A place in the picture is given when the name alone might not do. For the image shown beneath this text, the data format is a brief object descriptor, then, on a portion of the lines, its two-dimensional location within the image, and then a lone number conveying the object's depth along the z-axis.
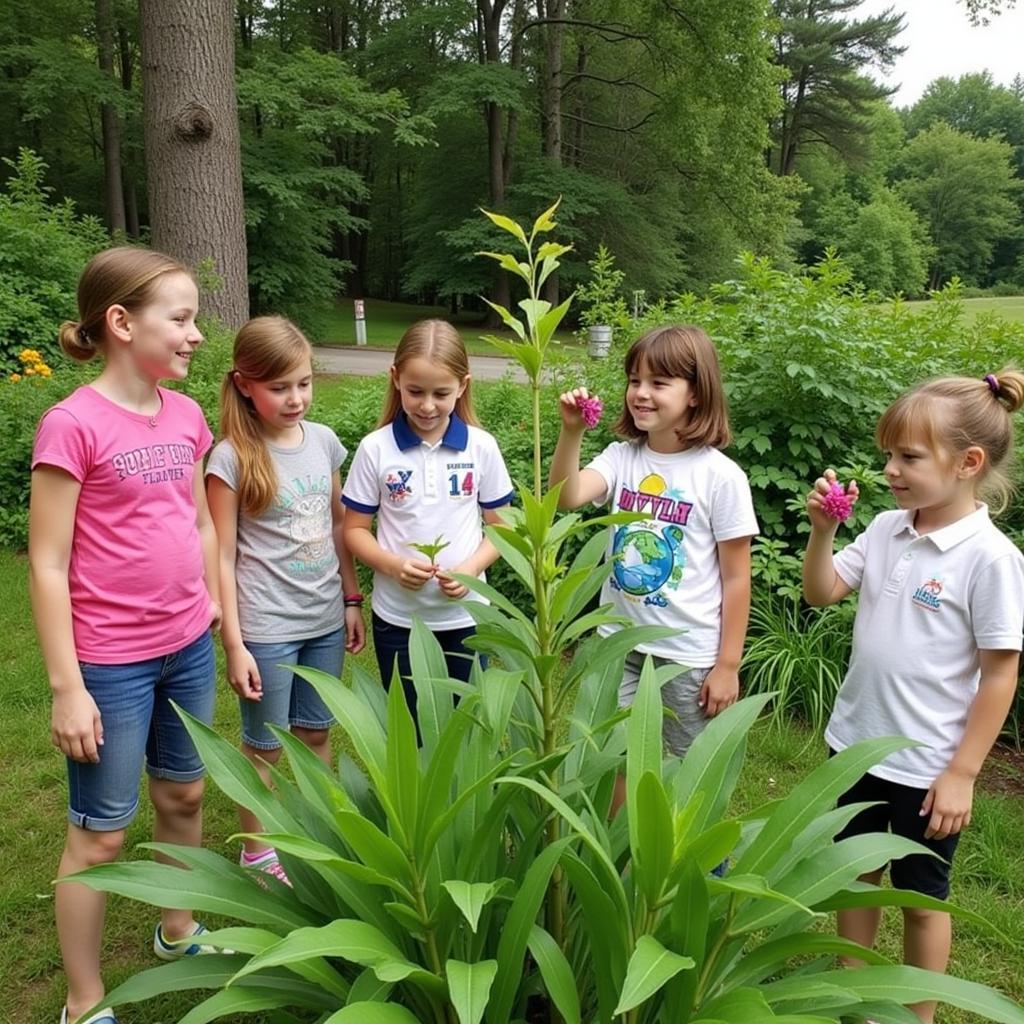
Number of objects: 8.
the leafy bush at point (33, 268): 8.45
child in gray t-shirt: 2.46
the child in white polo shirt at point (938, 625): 1.90
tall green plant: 1.45
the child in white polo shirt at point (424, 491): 2.56
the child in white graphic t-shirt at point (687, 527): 2.37
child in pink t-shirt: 1.94
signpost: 21.05
